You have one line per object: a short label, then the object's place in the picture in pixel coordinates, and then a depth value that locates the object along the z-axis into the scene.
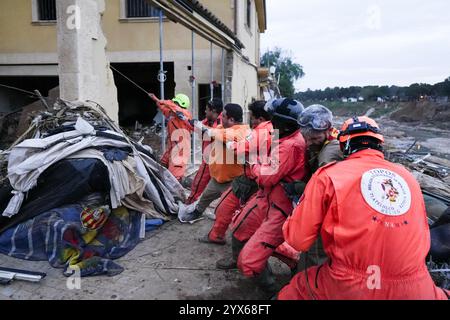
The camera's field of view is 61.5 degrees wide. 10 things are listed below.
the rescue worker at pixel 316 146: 2.71
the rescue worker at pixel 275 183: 3.00
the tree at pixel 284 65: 48.47
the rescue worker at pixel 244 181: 3.47
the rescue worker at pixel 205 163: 4.98
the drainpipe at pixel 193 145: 7.91
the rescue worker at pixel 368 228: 1.99
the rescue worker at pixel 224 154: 4.18
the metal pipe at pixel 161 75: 5.75
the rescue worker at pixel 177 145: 6.04
